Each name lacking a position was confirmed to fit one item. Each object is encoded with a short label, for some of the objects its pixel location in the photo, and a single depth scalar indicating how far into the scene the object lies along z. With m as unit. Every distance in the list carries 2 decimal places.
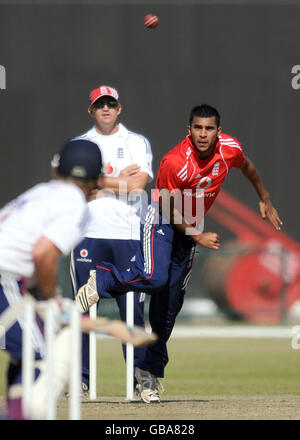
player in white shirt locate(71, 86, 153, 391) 17.02
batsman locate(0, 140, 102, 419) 9.76
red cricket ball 19.82
